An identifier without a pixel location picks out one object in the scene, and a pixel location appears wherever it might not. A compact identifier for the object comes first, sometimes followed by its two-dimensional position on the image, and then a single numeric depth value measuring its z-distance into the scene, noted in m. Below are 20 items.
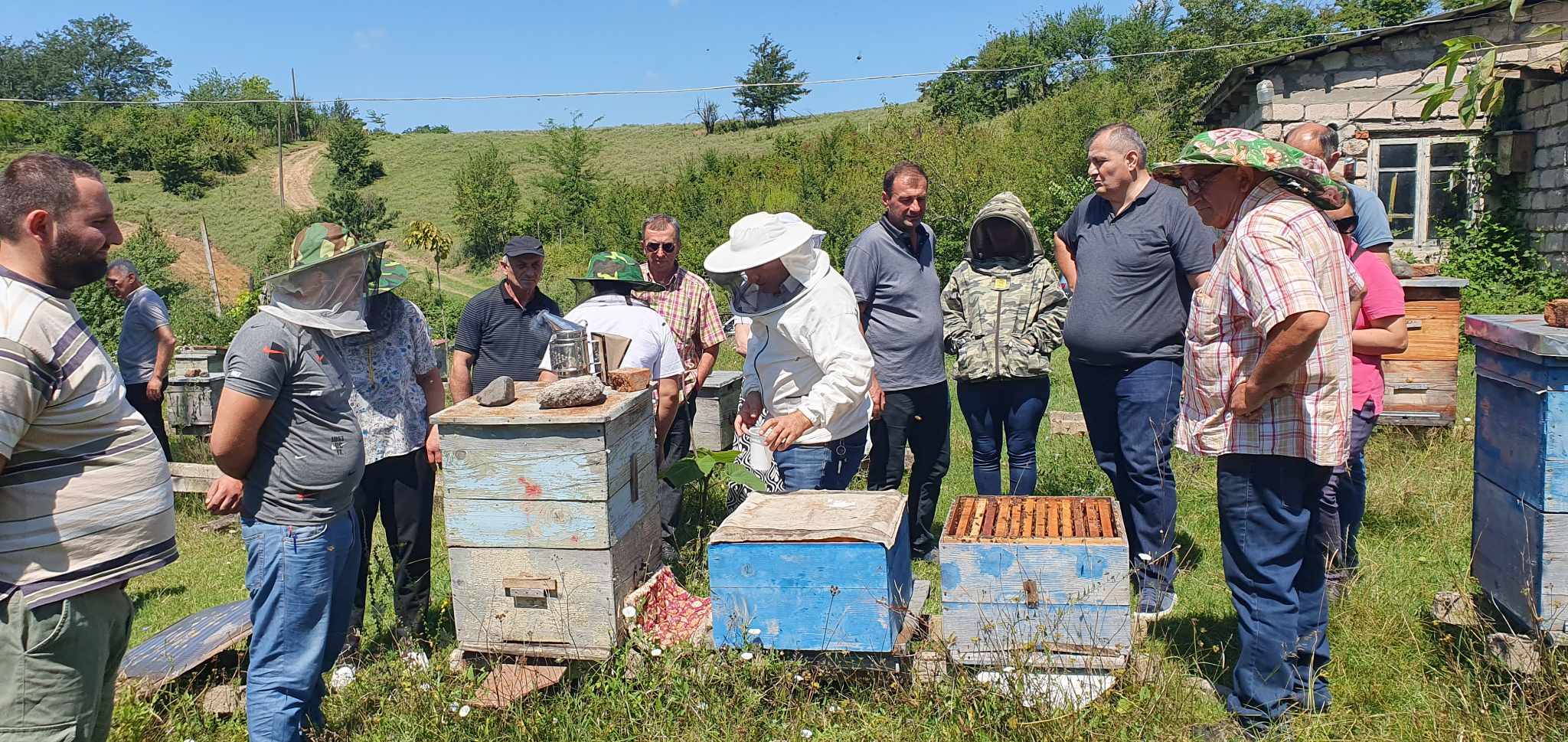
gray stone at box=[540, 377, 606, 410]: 3.39
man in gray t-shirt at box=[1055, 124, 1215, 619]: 4.18
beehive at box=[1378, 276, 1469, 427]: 6.34
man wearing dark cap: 5.08
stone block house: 11.82
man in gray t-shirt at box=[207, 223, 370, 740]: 2.97
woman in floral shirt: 4.09
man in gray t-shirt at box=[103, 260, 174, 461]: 6.98
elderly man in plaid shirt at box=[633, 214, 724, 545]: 5.60
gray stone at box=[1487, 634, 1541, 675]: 2.90
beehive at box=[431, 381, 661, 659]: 3.32
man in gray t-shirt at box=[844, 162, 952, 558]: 4.84
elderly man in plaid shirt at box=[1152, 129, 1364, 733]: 2.84
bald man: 4.08
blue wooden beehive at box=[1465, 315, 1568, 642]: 2.79
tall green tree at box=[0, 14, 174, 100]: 80.19
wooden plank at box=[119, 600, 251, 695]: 3.71
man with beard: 2.29
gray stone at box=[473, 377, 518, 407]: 3.56
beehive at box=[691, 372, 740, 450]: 6.83
